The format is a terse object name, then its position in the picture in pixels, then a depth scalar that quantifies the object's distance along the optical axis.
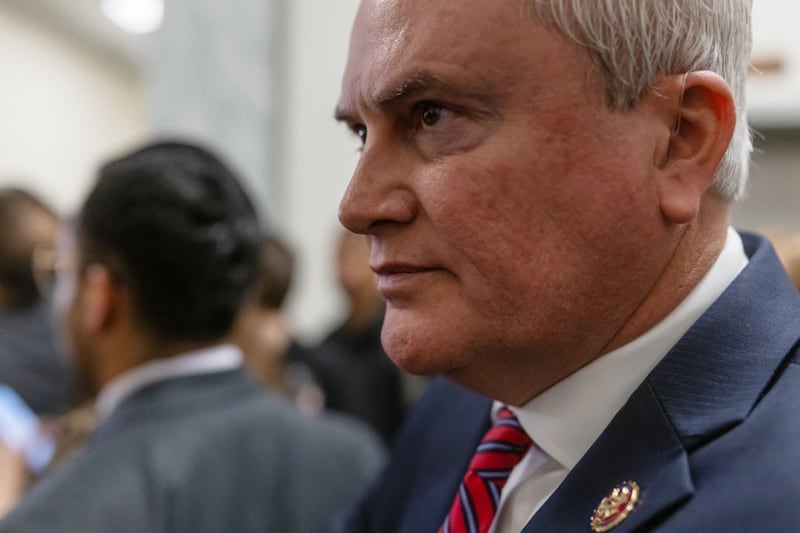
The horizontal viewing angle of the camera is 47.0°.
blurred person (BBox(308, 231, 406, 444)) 2.88
